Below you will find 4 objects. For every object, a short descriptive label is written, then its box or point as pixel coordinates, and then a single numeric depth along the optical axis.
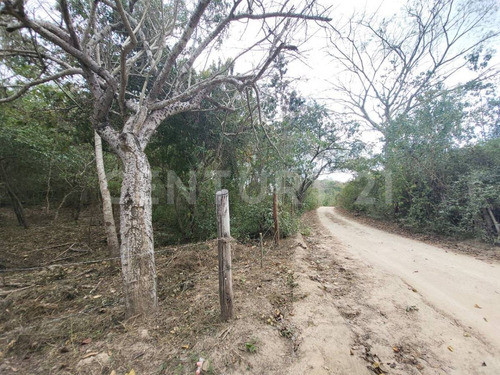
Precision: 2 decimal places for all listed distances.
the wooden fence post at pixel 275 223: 5.02
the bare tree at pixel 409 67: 9.17
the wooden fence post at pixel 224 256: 2.06
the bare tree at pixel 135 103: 2.07
